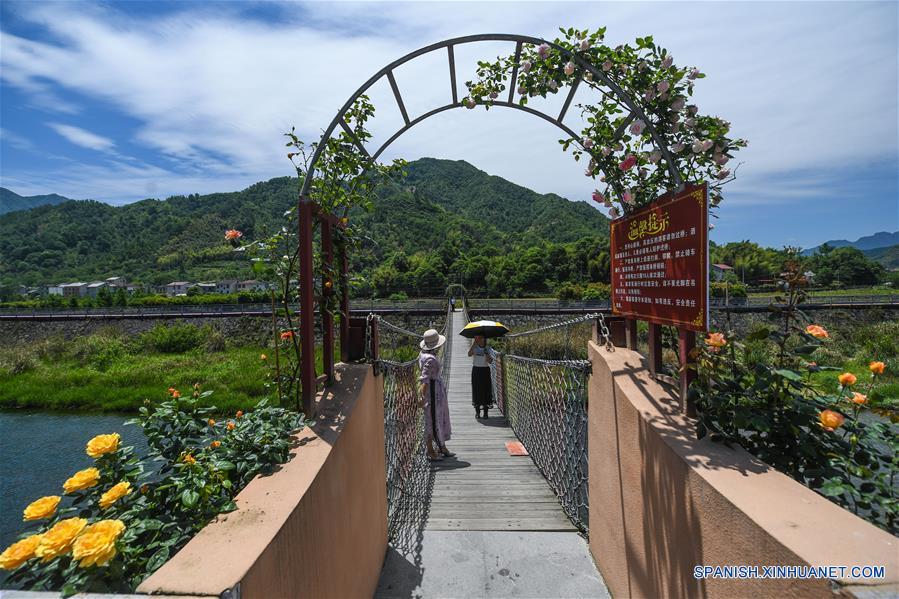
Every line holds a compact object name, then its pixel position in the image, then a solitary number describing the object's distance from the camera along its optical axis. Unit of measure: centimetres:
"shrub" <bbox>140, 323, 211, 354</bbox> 1997
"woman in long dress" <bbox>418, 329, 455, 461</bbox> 368
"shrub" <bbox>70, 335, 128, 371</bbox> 1733
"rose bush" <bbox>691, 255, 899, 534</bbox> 106
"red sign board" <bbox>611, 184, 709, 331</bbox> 142
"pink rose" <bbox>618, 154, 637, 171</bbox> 199
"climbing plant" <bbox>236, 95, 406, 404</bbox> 183
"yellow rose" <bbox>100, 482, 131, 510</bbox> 93
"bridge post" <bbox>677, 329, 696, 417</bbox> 148
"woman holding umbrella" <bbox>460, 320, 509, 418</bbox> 517
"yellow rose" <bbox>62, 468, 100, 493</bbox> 96
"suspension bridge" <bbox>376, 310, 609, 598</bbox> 208
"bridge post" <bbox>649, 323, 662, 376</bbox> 179
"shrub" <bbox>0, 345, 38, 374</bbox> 1579
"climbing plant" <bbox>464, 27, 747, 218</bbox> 179
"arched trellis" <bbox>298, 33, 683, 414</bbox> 174
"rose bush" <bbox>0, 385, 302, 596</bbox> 77
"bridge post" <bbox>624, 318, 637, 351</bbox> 211
